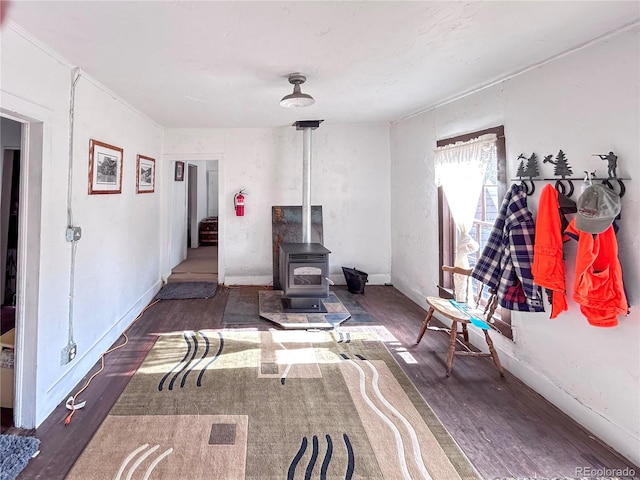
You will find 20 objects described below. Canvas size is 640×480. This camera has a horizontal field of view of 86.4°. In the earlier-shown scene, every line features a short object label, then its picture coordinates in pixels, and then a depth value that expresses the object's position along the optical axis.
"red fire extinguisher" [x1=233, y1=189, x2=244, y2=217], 4.95
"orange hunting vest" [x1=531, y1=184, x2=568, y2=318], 2.09
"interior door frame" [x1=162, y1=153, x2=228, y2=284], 4.91
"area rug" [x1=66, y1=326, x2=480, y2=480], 1.69
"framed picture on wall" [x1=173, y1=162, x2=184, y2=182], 5.82
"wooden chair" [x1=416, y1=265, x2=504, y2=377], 2.57
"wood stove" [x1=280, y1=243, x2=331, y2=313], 3.81
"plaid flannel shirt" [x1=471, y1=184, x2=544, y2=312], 2.28
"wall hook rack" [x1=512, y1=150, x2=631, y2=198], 1.85
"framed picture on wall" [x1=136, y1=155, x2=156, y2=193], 3.86
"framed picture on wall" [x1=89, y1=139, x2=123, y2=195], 2.70
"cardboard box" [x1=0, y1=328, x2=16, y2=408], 2.12
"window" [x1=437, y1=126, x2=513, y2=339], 2.73
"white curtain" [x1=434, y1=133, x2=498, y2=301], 2.96
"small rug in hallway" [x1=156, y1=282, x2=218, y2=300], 4.50
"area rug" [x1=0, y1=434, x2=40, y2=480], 1.64
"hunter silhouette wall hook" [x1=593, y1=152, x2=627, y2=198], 1.83
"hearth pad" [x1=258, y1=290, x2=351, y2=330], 3.54
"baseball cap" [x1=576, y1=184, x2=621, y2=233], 1.78
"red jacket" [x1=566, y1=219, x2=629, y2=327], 1.78
